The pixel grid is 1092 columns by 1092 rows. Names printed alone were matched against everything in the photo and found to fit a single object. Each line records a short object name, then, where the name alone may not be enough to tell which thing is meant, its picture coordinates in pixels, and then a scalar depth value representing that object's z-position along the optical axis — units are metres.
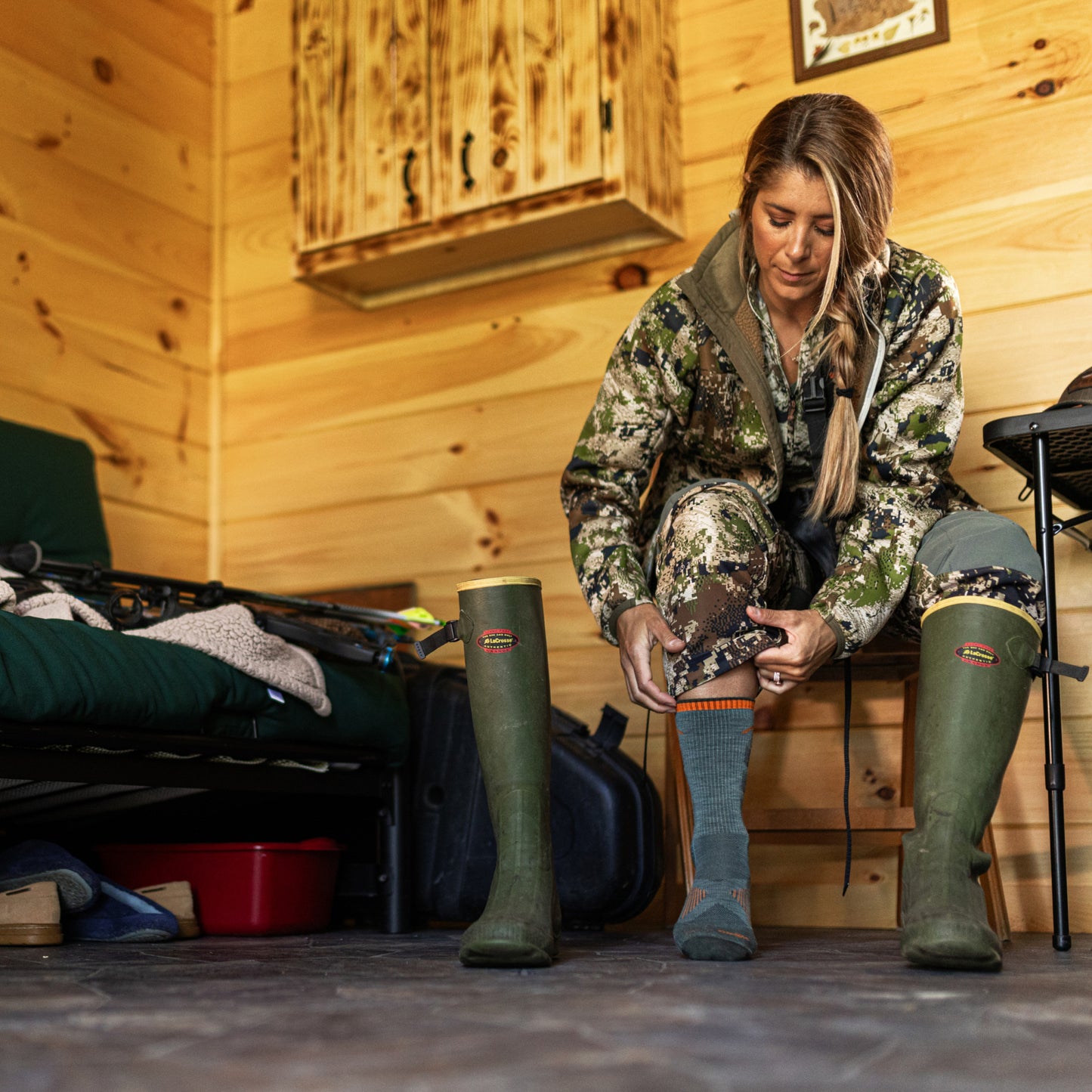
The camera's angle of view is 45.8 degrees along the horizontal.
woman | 1.18
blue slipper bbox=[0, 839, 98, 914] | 1.53
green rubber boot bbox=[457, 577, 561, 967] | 1.23
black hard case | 1.72
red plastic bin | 1.67
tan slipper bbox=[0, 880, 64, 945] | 1.45
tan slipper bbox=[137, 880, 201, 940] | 1.66
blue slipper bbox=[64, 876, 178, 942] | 1.56
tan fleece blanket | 1.52
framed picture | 2.06
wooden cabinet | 2.12
